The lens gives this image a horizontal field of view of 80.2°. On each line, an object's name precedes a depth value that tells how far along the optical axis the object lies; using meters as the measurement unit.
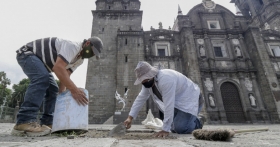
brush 2.07
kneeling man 2.62
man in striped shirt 2.32
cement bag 2.25
